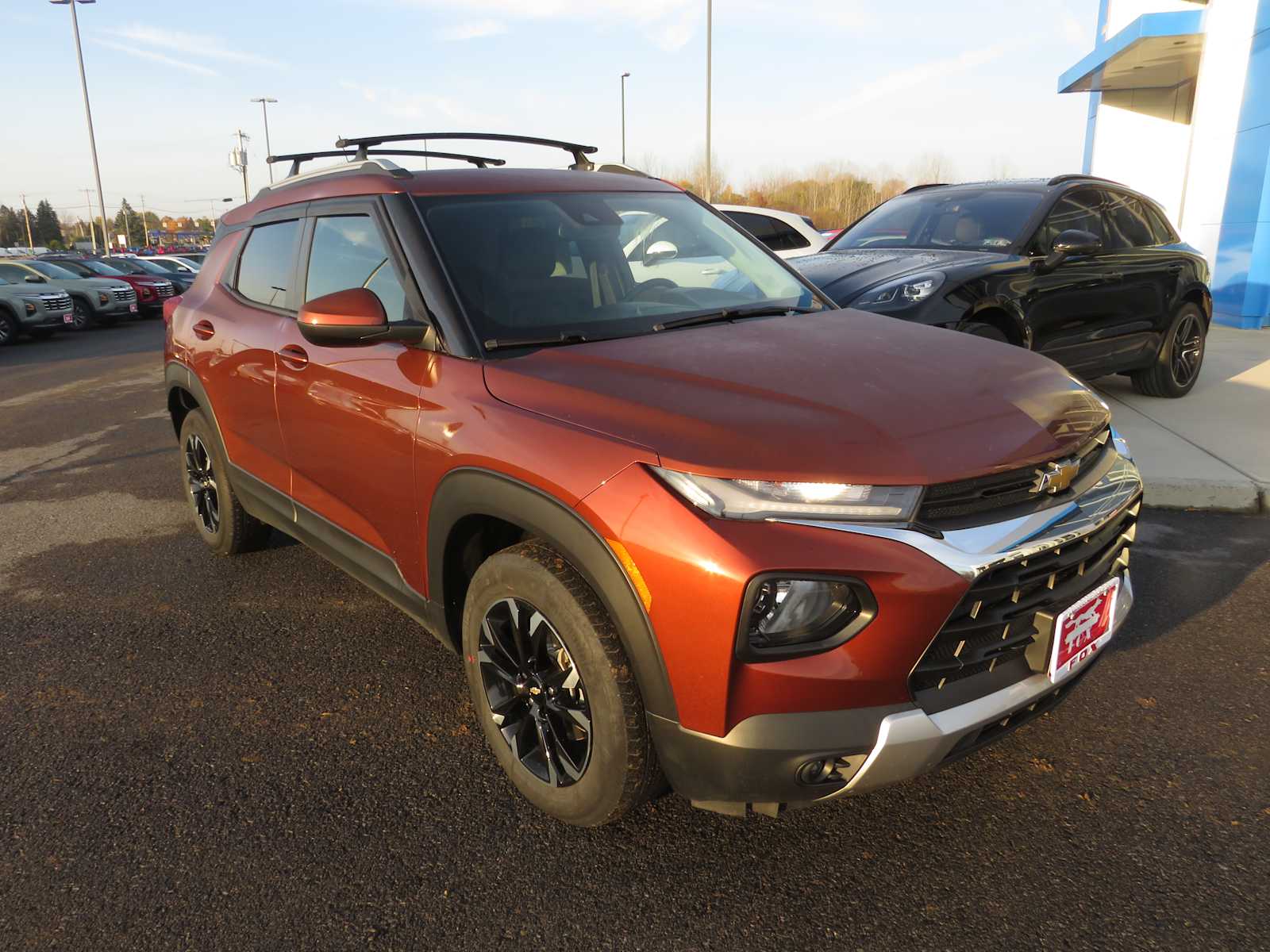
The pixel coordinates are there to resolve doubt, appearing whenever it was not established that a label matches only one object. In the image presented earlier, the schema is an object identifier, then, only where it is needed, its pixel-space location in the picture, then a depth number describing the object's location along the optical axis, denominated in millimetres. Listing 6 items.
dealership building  12953
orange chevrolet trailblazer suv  1939
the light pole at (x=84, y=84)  40309
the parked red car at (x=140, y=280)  21484
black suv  5477
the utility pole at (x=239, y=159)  43188
